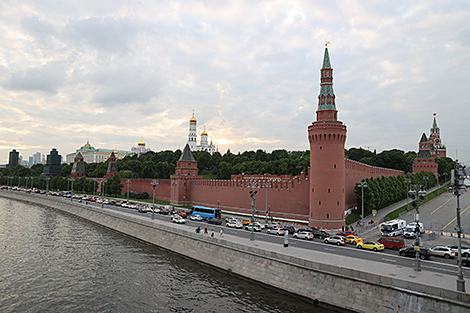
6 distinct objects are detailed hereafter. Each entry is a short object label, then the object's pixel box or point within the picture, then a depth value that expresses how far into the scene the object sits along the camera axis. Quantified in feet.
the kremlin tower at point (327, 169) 135.03
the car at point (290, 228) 120.37
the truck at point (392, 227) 113.49
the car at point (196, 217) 154.19
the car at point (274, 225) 130.91
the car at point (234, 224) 132.46
